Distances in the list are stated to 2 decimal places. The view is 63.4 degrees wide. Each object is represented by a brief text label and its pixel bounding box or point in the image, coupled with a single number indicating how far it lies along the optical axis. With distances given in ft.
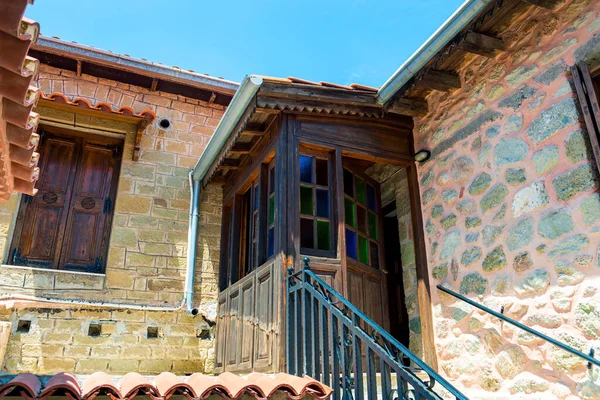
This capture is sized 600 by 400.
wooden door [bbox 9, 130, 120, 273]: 17.78
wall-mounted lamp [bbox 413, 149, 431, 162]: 15.80
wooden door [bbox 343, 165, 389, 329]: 15.06
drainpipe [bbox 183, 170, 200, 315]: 18.40
